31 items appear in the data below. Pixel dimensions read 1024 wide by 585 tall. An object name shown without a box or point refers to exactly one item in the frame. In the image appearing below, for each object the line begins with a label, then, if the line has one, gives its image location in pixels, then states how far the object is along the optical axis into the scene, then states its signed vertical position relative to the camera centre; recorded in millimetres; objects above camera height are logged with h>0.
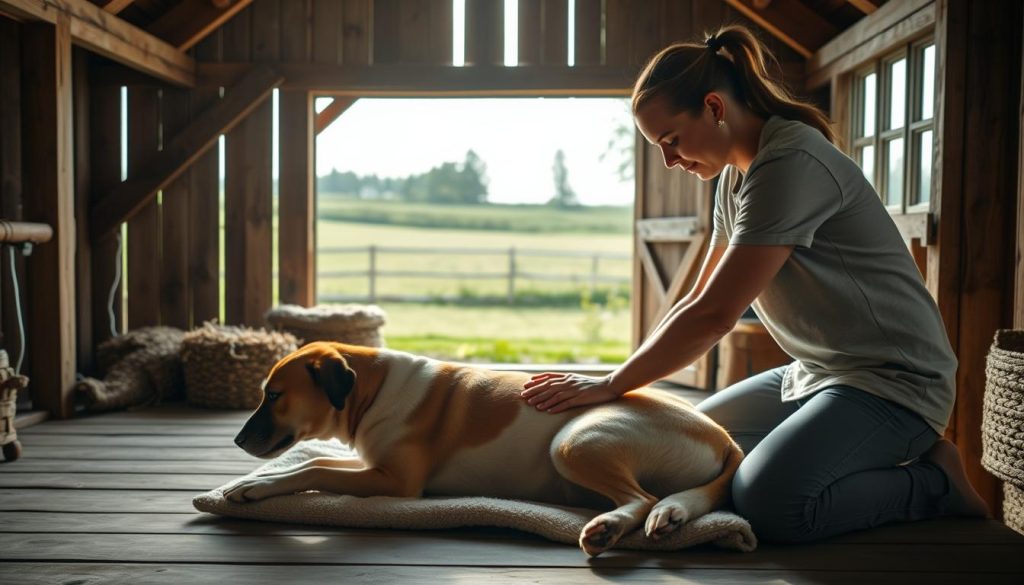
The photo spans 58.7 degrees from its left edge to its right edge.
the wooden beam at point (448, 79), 5691 +1030
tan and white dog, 2400 -533
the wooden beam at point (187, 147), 5559 +584
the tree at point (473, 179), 21250 +1505
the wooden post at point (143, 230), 5785 +69
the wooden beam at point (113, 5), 4625 +1213
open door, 5570 +30
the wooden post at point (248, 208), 5812 +215
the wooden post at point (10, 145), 4715 +501
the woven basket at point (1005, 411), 2680 -493
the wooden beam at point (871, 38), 4047 +1053
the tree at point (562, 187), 20641 +1293
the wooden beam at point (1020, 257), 3141 -34
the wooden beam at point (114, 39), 4094 +1050
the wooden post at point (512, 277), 15219 -570
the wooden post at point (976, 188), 3572 +232
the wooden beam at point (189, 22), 5484 +1330
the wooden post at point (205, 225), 5816 +105
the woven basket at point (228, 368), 4793 -669
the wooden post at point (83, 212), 5469 +171
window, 4293 +616
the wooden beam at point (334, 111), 6383 +929
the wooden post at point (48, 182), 4195 +270
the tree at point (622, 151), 20031 +2090
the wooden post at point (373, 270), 14117 -433
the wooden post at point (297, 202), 5820 +257
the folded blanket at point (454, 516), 2242 -726
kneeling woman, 2268 -184
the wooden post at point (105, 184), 5727 +358
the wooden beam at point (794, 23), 5406 +1335
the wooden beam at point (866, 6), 4586 +1217
